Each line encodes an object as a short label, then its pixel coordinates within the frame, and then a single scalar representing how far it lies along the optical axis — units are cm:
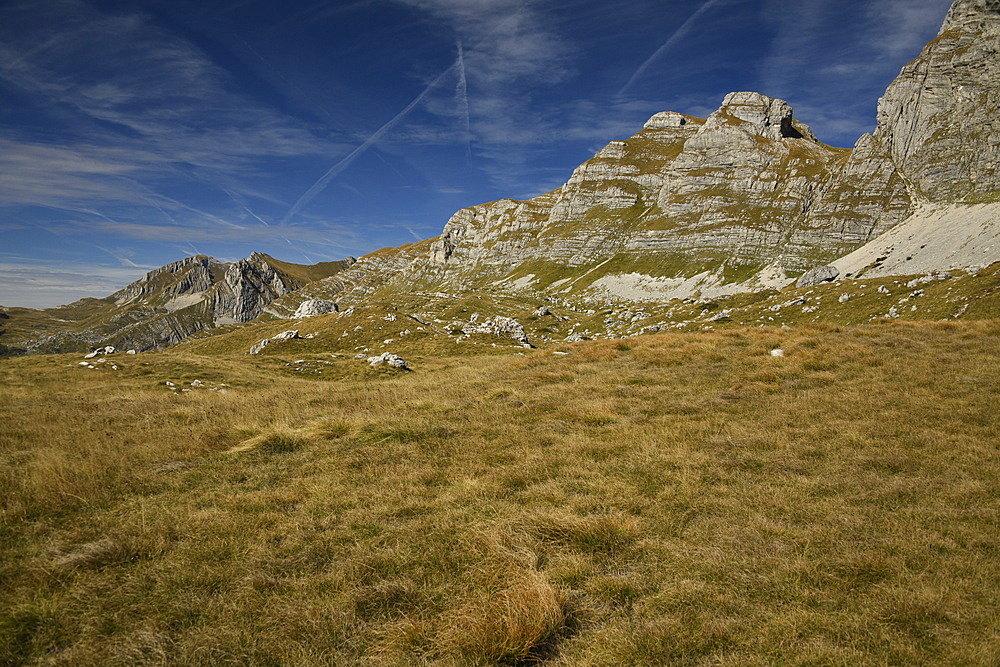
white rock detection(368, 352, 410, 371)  3703
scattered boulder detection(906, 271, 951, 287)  5476
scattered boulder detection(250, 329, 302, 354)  5999
